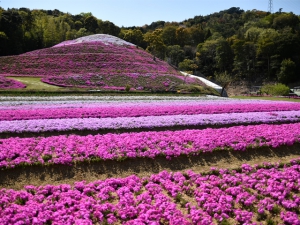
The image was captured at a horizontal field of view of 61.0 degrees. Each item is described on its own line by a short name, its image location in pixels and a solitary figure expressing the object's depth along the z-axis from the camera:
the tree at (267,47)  71.00
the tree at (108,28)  100.28
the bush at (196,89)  41.16
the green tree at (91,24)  106.94
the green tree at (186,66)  79.80
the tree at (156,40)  80.06
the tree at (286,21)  93.31
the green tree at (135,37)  97.25
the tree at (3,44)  65.19
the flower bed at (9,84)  33.56
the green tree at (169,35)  105.75
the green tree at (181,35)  106.62
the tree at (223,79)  62.56
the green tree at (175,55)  91.06
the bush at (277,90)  48.72
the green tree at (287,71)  66.56
